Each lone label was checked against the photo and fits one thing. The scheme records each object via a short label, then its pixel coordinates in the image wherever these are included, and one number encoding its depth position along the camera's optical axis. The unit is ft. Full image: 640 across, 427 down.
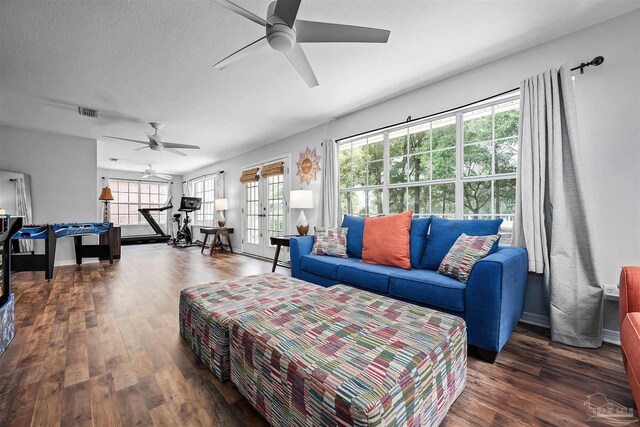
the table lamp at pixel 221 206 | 22.62
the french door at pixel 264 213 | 17.43
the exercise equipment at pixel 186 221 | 23.92
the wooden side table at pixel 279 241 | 12.29
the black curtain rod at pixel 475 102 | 6.70
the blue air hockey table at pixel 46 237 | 11.63
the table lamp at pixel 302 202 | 13.64
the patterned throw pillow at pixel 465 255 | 6.31
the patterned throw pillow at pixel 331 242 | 9.82
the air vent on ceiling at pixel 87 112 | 11.81
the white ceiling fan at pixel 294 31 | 5.04
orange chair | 3.36
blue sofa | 5.49
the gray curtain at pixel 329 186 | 13.01
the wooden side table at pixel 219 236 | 20.32
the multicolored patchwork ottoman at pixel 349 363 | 2.80
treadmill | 26.40
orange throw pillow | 8.14
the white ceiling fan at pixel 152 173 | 25.49
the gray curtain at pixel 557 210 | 6.39
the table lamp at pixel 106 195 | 19.43
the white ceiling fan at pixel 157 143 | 13.99
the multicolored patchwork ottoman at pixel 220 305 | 4.77
